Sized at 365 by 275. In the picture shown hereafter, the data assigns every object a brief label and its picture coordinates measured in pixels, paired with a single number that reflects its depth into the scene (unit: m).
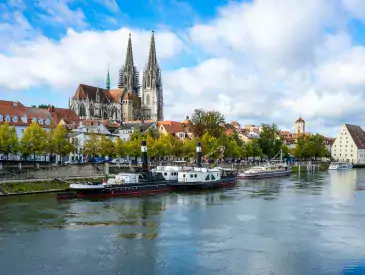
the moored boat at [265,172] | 85.31
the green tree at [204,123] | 107.38
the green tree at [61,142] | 67.94
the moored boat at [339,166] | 127.94
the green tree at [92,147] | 74.88
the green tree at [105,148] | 75.38
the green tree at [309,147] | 138.50
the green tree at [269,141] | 121.94
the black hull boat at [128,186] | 50.56
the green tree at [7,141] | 60.66
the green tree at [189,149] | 90.88
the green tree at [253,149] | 111.75
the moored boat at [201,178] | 61.97
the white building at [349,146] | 168.75
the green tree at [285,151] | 132.50
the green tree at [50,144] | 66.16
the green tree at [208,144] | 92.25
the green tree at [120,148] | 77.40
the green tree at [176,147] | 89.62
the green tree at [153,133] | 103.48
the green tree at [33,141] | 63.47
